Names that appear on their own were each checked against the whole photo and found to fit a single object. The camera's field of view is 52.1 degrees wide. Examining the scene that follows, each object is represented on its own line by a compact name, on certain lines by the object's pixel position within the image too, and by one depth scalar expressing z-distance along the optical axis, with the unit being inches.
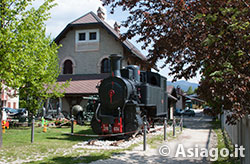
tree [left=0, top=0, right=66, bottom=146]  323.0
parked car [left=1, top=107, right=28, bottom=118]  1432.8
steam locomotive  433.7
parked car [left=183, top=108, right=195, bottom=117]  1561.3
